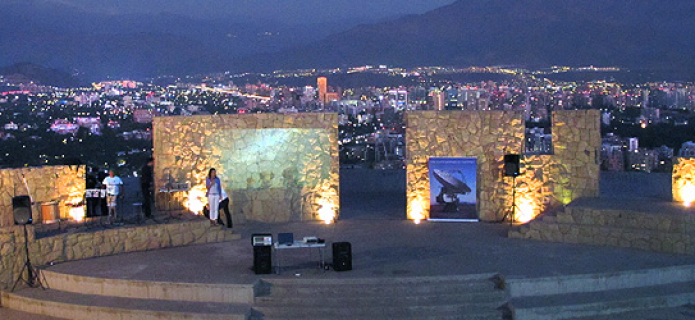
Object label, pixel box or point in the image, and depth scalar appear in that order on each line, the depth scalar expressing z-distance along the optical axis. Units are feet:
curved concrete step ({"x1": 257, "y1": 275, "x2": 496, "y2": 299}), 35.70
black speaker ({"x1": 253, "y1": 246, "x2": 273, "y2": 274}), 37.45
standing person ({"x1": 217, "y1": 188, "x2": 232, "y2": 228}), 48.83
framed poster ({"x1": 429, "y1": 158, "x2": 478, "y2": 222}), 51.85
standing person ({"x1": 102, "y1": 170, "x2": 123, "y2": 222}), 47.29
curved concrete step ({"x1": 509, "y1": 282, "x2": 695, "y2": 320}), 34.01
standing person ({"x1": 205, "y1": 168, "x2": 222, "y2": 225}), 48.29
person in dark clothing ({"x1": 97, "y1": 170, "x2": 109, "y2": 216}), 47.80
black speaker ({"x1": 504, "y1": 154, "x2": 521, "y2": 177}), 49.73
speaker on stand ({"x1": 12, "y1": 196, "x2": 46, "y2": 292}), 38.40
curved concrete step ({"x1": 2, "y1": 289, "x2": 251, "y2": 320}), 33.83
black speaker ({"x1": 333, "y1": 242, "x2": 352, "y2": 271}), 37.58
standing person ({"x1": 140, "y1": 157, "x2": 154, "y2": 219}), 48.80
